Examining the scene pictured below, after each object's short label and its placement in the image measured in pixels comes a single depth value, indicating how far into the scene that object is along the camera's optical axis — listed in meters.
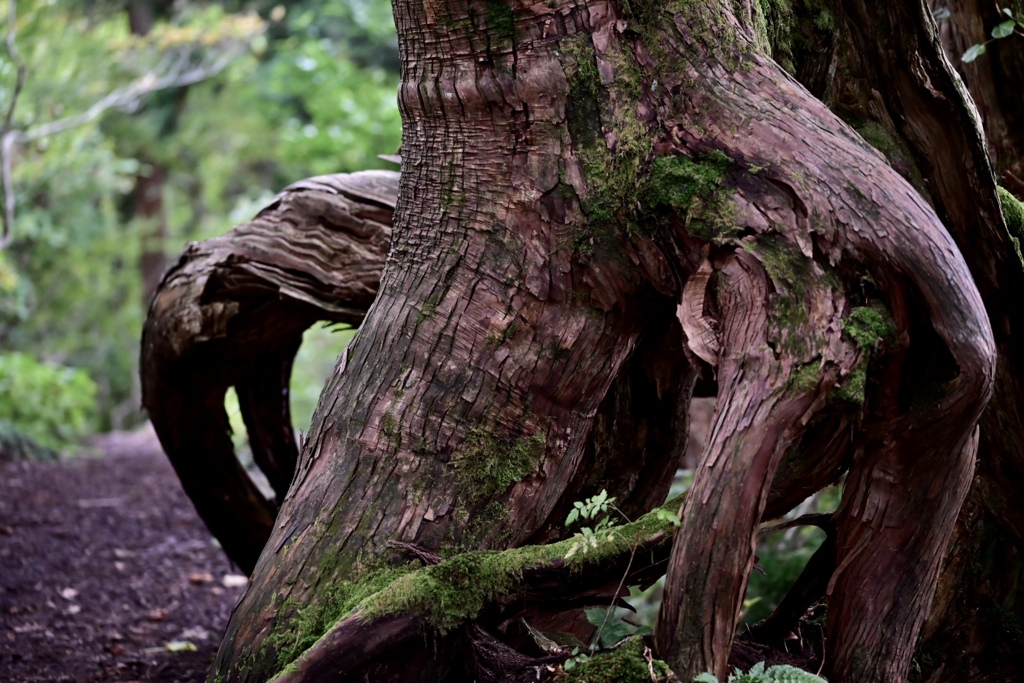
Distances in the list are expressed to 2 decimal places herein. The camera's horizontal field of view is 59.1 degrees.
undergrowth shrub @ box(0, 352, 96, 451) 12.34
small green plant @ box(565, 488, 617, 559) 2.59
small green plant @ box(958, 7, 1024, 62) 3.48
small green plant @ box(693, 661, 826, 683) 2.41
